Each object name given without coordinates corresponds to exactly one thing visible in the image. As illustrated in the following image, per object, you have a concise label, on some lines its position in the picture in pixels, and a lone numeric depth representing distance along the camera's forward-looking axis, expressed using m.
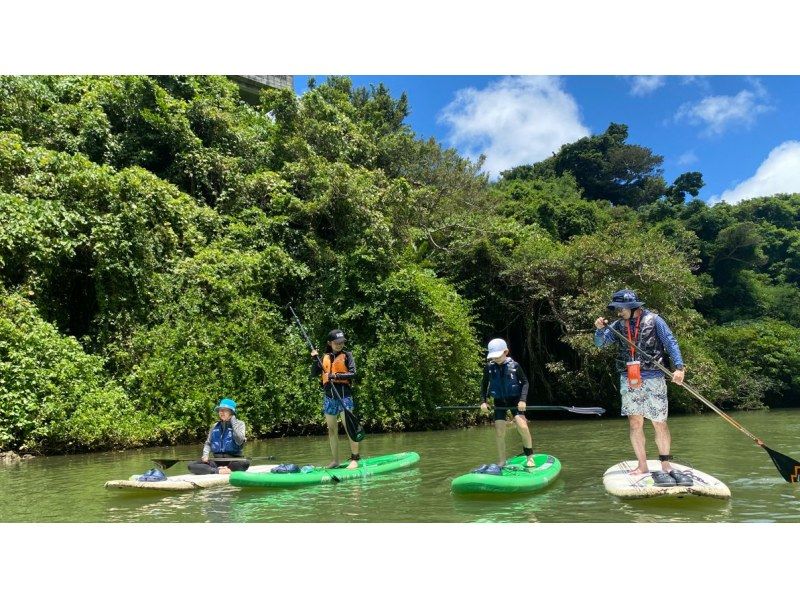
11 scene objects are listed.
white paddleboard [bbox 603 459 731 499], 5.52
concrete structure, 24.10
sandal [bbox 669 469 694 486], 5.66
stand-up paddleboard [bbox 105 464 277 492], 6.90
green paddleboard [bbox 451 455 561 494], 6.16
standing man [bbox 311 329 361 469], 8.32
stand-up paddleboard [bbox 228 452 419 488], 7.25
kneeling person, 8.22
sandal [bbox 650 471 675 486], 5.73
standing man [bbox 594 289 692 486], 6.09
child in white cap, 7.29
